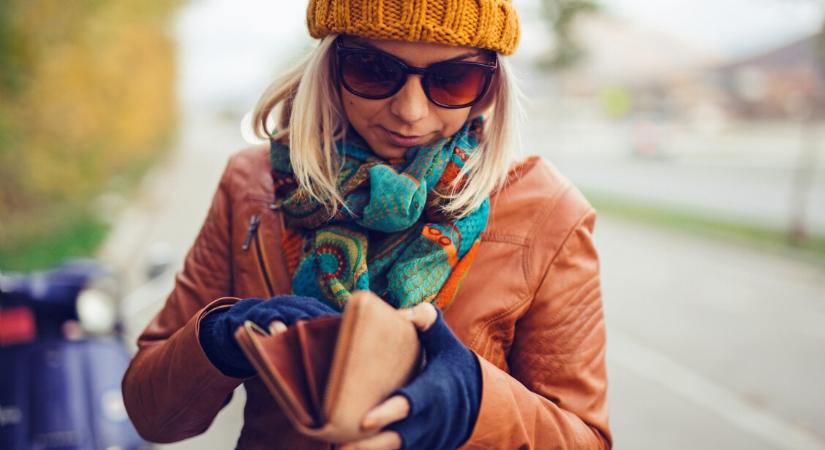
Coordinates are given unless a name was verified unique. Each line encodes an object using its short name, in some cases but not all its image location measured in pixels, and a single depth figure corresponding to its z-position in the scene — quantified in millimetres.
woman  1228
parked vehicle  2363
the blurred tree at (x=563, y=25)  12461
